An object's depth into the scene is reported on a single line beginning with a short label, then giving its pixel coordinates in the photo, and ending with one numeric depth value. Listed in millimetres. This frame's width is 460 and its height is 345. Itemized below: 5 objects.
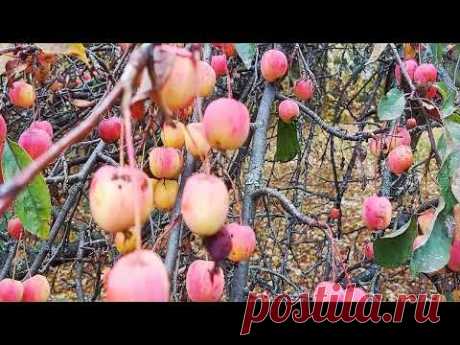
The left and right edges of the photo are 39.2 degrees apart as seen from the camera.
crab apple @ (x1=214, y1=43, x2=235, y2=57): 834
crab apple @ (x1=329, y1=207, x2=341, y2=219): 1543
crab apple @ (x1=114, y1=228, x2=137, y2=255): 418
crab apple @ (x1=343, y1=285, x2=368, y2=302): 766
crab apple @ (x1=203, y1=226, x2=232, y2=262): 467
